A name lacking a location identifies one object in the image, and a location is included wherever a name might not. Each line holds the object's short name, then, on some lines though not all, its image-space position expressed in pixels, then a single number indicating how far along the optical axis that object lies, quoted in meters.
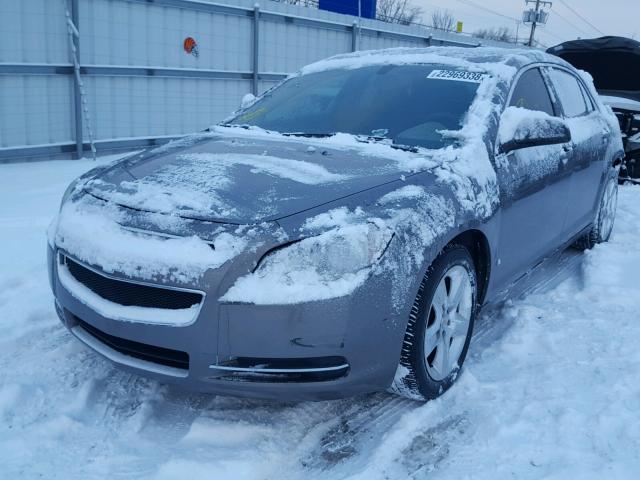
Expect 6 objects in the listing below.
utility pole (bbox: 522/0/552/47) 51.22
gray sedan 2.33
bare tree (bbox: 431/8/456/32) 74.16
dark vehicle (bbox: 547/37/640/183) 9.09
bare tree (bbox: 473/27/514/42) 75.91
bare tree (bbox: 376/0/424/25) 63.28
